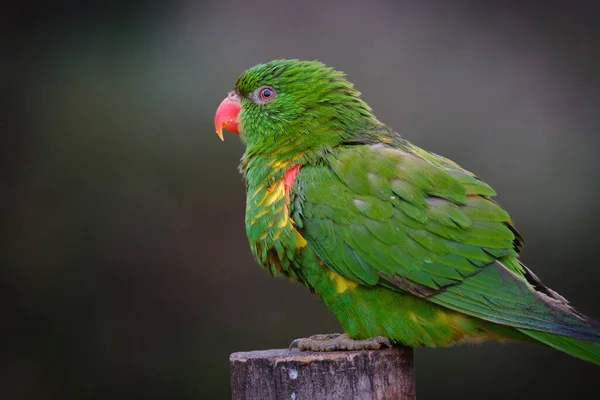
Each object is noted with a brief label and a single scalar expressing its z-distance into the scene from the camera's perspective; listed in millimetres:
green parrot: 5887
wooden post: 5574
